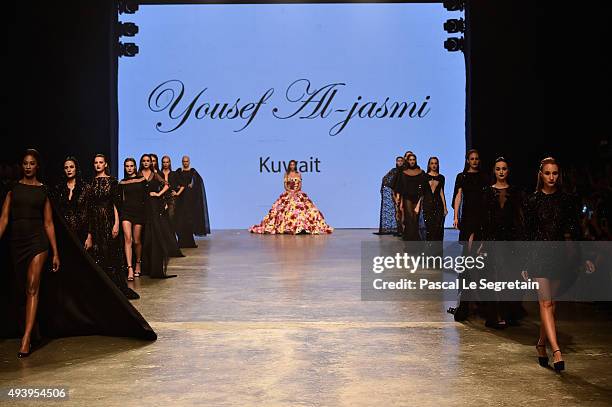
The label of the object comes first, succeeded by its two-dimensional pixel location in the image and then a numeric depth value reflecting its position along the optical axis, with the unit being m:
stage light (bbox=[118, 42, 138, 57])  16.86
